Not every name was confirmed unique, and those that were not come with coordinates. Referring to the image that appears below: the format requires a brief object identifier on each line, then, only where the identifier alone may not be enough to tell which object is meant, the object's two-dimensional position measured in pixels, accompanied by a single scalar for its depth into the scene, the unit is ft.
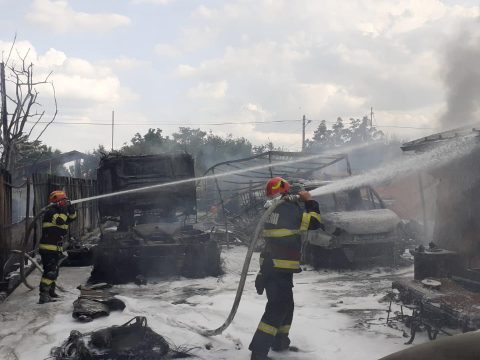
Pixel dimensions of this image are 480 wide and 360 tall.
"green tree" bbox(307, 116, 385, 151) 179.63
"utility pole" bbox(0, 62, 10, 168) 46.48
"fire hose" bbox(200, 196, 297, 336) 17.53
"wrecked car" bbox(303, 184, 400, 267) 32.04
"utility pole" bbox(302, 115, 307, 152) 136.26
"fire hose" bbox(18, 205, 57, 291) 25.75
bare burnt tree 46.70
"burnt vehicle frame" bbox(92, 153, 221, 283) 29.30
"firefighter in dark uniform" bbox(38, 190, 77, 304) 24.32
